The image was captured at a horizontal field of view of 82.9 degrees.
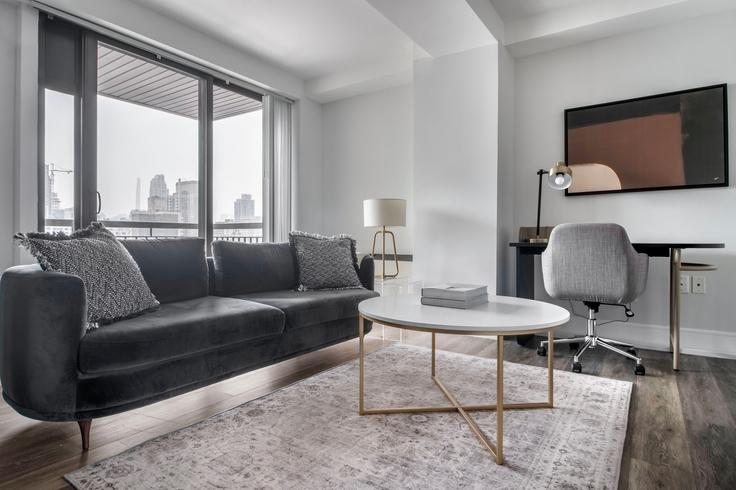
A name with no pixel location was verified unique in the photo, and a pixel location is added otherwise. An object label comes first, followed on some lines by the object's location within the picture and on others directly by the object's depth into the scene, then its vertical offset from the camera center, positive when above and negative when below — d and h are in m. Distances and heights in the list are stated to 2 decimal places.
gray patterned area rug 1.31 -0.75
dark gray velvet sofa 1.48 -0.39
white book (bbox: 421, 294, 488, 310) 1.78 -0.26
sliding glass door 3.24 +0.81
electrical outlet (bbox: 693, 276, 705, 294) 2.93 -0.29
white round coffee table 1.42 -0.29
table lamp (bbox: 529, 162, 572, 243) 3.10 +0.49
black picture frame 2.85 +0.81
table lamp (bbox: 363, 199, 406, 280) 3.72 +0.27
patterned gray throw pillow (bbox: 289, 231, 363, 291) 2.92 -0.15
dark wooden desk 2.52 -0.19
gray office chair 2.48 -0.16
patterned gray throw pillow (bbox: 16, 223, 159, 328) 1.68 -0.11
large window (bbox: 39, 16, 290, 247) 2.91 +0.82
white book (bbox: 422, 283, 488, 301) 1.79 -0.22
